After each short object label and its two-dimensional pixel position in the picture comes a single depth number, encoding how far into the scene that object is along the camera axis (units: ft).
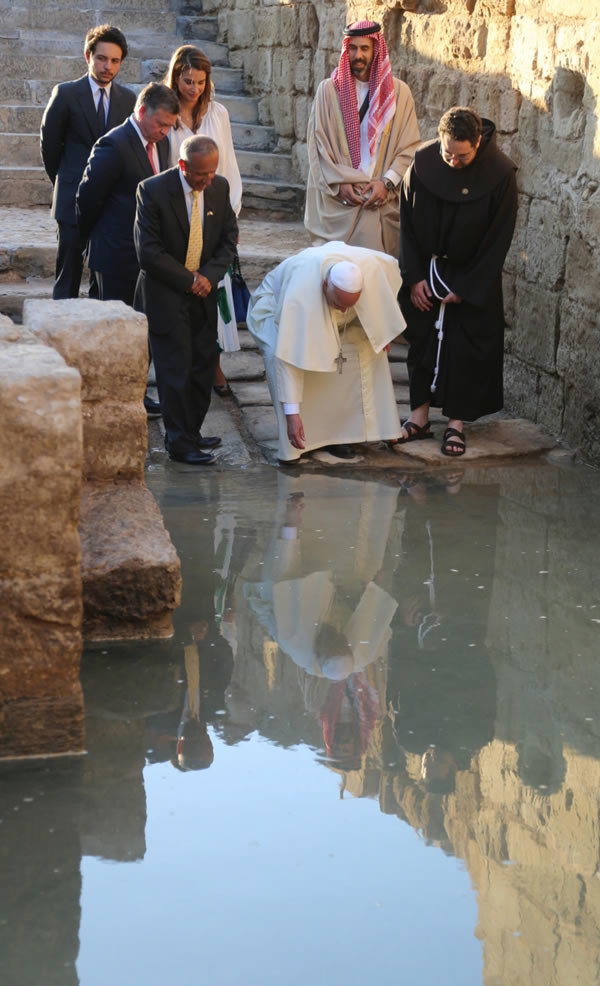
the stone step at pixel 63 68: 33.88
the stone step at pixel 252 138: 33.94
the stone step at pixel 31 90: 33.22
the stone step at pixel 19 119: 32.12
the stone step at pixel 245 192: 30.68
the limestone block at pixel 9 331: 12.13
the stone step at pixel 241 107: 34.78
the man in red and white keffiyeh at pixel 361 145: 23.00
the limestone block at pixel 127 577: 12.94
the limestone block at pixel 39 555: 10.21
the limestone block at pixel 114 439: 14.11
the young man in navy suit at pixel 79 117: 21.21
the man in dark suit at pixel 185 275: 18.61
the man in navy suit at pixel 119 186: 19.43
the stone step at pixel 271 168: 33.01
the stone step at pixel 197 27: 37.83
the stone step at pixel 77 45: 34.86
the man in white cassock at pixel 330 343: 19.30
